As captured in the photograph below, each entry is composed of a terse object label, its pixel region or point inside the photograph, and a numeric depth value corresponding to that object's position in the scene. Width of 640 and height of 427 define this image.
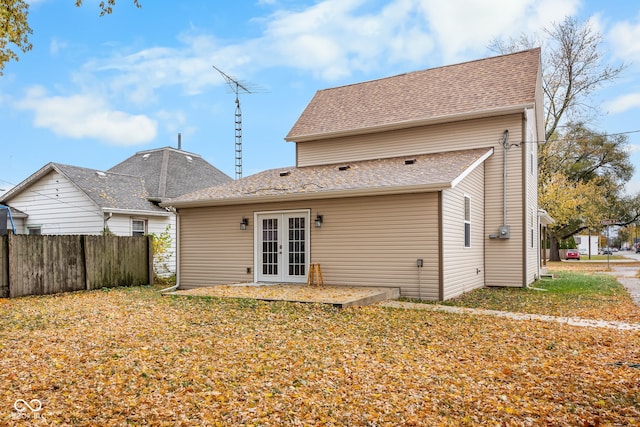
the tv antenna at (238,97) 21.77
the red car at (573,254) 38.62
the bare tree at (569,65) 24.55
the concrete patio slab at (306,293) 8.88
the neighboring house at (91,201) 15.99
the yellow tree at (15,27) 7.76
